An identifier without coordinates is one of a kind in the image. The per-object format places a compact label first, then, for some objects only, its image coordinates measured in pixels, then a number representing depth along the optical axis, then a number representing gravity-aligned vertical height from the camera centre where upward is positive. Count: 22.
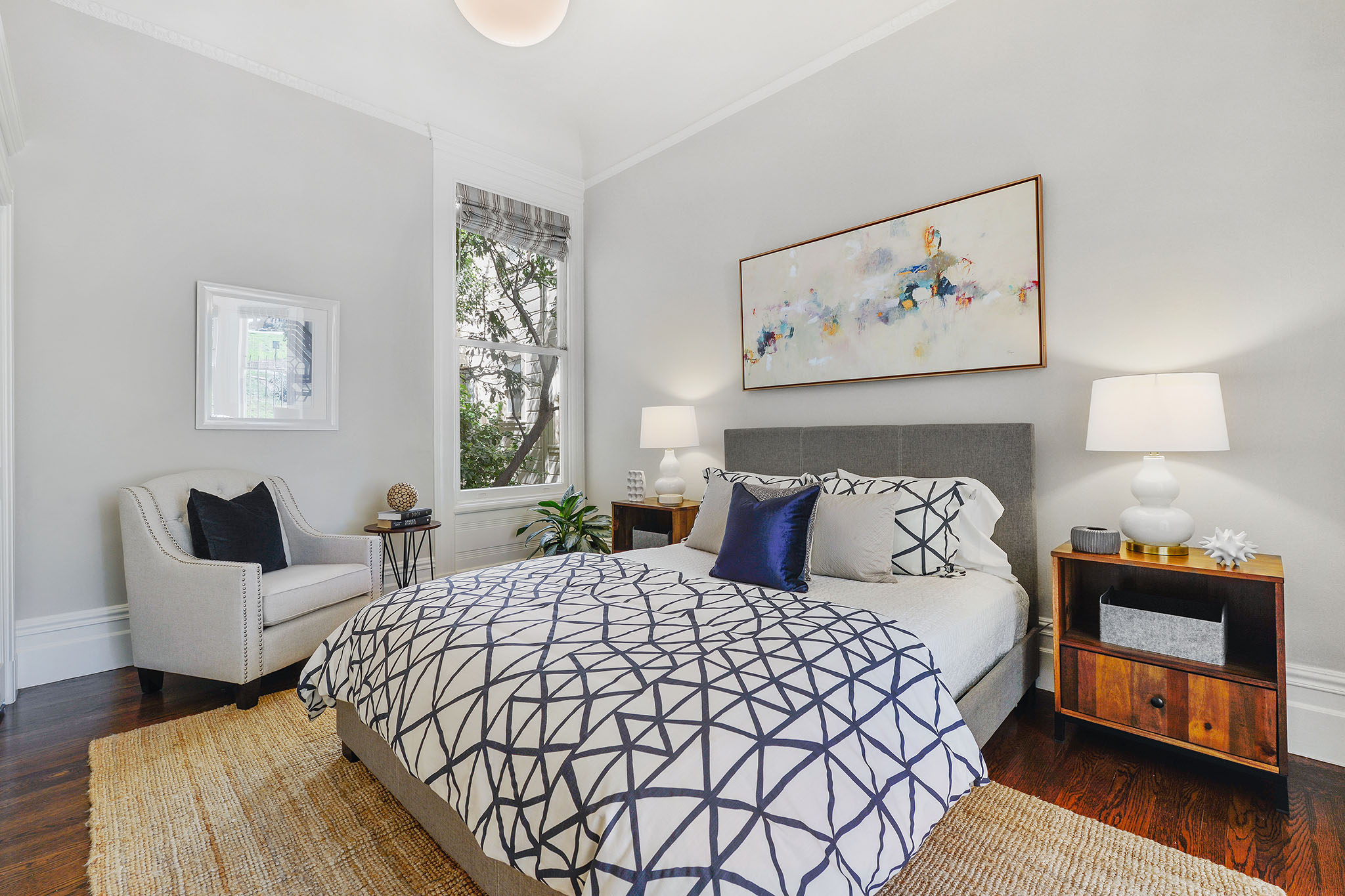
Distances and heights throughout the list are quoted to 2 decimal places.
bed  1.02 -0.58
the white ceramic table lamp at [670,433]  3.58 +0.08
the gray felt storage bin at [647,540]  3.60 -0.54
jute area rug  1.45 -1.02
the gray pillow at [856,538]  2.22 -0.33
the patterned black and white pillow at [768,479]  2.71 -0.15
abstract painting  2.56 +0.69
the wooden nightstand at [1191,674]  1.75 -0.70
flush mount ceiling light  2.31 +1.63
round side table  3.53 -0.60
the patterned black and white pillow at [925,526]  2.33 -0.31
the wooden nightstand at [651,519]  3.49 -0.42
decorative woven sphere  3.48 -0.27
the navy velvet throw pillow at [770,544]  2.09 -0.34
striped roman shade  4.09 +1.56
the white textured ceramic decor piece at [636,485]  3.85 -0.23
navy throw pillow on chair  2.65 -0.34
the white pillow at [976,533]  2.36 -0.34
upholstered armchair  2.42 -0.62
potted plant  4.11 -0.55
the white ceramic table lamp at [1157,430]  1.91 +0.04
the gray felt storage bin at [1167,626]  1.86 -0.57
